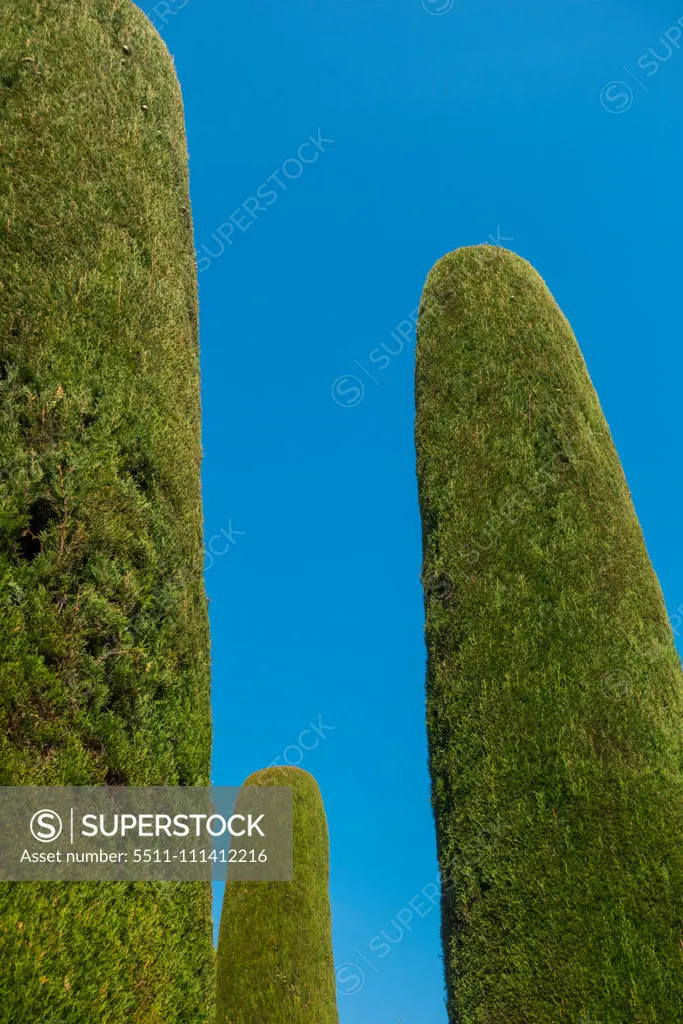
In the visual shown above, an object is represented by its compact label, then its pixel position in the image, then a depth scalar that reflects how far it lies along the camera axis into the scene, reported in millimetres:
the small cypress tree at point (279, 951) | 10625
